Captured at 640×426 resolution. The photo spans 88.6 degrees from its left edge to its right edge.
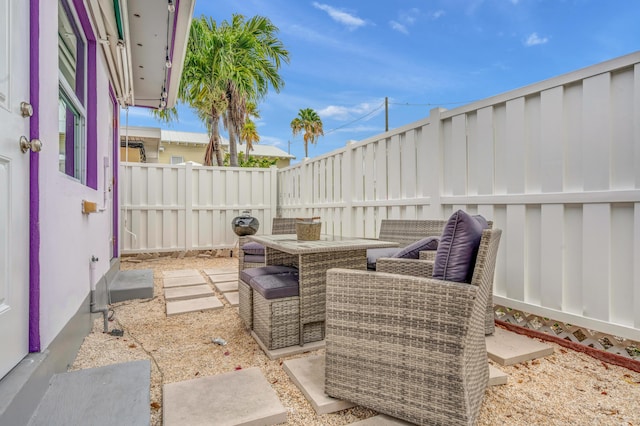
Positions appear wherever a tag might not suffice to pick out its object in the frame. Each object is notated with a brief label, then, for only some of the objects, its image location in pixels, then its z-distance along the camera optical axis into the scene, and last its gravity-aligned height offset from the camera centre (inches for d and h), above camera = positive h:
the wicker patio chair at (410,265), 77.5 -12.9
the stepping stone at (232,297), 141.8 -38.2
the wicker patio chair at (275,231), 150.9 -9.7
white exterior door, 49.0 +4.3
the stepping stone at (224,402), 60.5 -37.9
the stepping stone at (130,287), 142.6 -32.8
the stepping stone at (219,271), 208.2 -37.5
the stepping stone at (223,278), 185.3 -37.6
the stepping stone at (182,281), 176.2 -37.7
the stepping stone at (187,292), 150.3 -37.9
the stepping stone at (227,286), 163.9 -37.8
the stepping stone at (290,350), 89.1 -38.4
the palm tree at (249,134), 660.7 +163.6
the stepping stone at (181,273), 200.8 -37.5
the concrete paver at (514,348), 85.4 -37.6
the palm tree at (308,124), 845.8 +230.4
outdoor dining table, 92.0 -15.5
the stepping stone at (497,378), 73.5 -37.4
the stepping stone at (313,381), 65.0 -37.8
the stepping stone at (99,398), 48.9 -30.7
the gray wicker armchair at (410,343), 55.5 -23.9
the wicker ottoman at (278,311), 91.0 -27.8
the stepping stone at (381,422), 59.9 -38.6
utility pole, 603.5 +192.8
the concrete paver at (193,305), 131.5 -38.6
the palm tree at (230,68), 343.3 +155.3
